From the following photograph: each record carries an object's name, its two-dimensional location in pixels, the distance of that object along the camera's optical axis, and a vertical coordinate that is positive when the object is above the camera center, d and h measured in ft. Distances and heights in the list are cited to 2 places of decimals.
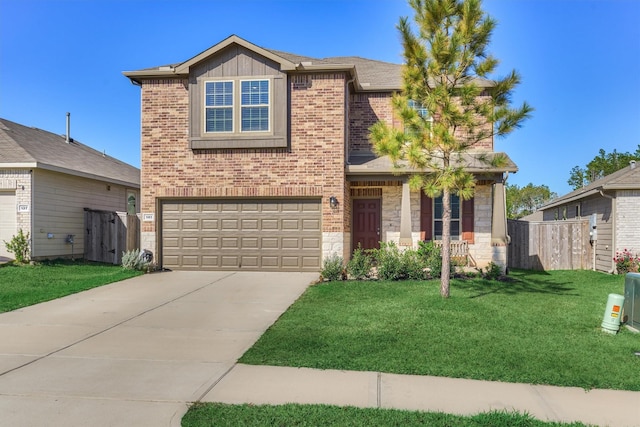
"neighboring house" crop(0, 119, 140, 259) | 45.19 +3.44
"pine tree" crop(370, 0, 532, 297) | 27.94 +8.05
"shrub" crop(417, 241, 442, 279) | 38.14 -2.92
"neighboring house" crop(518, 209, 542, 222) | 121.70 +2.03
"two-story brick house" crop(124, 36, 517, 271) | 41.73 +4.83
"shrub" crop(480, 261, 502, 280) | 39.19 -4.18
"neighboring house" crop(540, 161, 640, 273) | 45.47 +0.80
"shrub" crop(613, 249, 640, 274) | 44.09 -3.62
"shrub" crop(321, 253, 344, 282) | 37.68 -3.96
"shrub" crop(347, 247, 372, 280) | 37.91 -3.70
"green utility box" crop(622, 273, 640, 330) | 23.15 -3.95
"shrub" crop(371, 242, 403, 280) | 37.77 -3.65
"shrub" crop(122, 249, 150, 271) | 41.92 -3.80
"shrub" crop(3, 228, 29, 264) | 44.31 -2.56
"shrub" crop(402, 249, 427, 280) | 37.91 -3.81
